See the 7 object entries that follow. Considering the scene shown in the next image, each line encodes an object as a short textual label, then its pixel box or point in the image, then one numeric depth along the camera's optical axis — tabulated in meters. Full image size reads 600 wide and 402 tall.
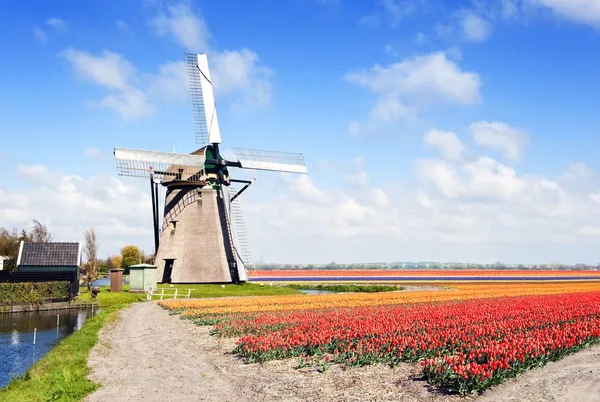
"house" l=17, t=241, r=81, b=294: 45.53
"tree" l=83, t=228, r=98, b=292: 87.62
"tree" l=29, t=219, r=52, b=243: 98.81
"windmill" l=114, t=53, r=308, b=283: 46.97
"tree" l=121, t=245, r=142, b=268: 99.58
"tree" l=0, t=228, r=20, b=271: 67.84
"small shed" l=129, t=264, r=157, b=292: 44.34
